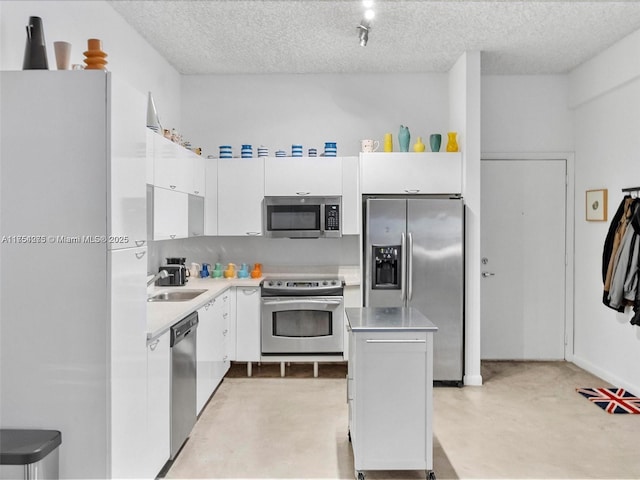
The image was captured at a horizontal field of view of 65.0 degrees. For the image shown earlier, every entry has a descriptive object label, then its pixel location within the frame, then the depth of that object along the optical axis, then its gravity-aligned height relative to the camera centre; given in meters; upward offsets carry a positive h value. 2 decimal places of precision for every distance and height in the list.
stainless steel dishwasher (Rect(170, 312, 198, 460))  2.92 -0.88
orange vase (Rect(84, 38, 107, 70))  2.19 +0.80
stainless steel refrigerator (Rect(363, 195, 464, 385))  4.41 -0.21
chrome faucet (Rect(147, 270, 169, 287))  3.06 -0.23
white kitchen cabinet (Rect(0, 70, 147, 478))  2.07 -0.10
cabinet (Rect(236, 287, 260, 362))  4.70 -0.80
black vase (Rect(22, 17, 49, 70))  2.12 +0.81
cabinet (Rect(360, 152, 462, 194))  4.60 +0.61
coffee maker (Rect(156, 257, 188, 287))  4.38 -0.33
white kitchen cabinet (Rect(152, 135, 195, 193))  3.35 +0.54
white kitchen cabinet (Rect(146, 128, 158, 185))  3.12 +0.51
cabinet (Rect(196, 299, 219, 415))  3.52 -0.85
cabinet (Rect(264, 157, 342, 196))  4.87 +0.61
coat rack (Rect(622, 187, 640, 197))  4.08 +0.41
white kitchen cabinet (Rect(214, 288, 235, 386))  4.13 -0.83
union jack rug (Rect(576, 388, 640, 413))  3.83 -1.28
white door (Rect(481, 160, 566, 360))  5.18 -0.18
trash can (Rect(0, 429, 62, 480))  1.86 -0.81
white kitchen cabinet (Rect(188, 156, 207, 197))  4.43 +0.59
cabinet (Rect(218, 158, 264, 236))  4.91 +0.42
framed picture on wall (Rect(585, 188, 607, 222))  4.56 +0.32
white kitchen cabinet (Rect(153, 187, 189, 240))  3.35 +0.18
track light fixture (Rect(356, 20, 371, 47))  3.72 +1.58
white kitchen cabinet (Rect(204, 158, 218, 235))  4.93 +0.37
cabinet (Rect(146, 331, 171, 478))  2.55 -0.88
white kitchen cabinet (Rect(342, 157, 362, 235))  4.87 +0.42
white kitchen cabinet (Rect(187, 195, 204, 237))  4.40 +0.21
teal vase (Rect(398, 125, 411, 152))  4.67 +0.95
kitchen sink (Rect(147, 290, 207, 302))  4.00 -0.45
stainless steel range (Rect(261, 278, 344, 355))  4.66 -0.76
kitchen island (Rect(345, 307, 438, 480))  2.66 -0.83
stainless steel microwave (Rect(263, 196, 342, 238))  4.84 +0.21
